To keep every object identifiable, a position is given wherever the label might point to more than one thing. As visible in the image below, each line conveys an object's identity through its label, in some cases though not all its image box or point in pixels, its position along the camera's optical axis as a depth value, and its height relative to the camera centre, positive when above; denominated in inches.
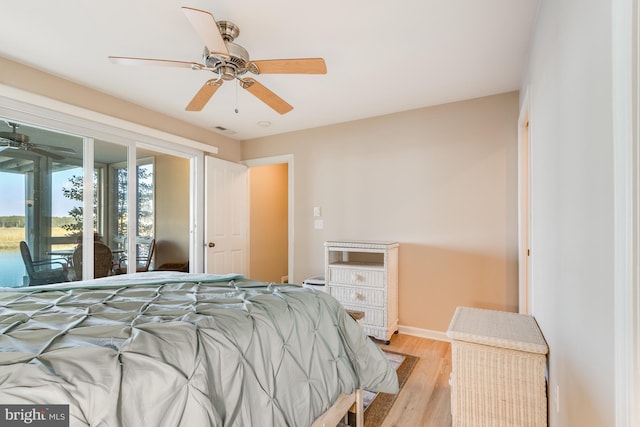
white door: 155.0 -1.8
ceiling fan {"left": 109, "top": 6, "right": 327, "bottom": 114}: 68.7 +36.6
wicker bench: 57.6 -32.7
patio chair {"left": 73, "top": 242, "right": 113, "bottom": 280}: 109.3 -17.6
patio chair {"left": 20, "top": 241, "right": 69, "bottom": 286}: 99.1 -18.9
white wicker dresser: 119.0 -29.3
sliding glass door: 96.1 +3.5
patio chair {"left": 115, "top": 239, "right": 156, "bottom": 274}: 173.0 -26.7
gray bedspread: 30.4 -17.5
